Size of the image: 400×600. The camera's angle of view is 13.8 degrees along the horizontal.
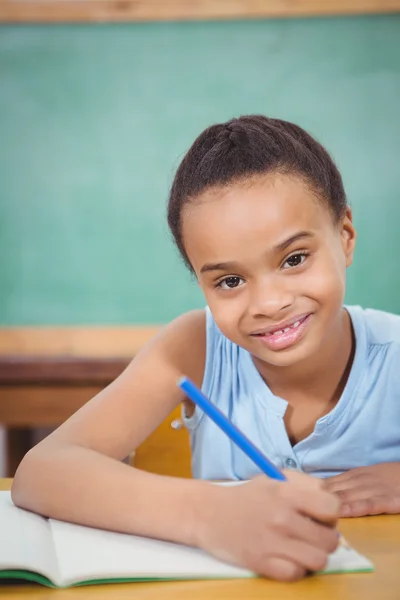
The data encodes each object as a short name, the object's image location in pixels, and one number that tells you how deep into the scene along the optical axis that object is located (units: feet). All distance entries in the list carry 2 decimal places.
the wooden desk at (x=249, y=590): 3.50
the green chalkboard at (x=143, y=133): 7.47
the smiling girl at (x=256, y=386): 3.66
